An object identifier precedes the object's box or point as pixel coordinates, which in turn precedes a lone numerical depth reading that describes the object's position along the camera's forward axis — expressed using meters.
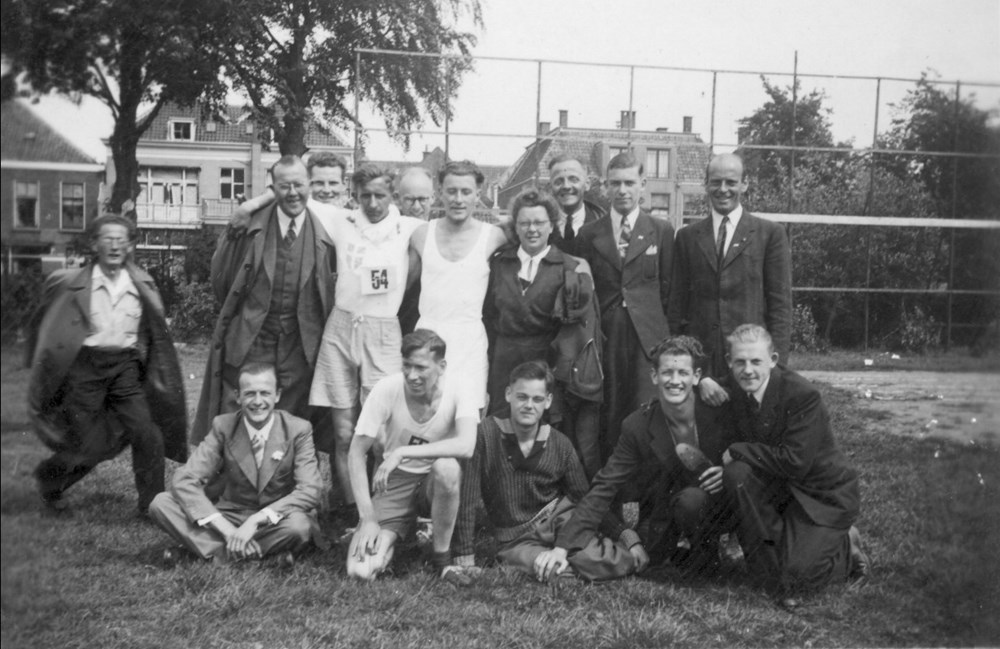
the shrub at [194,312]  3.68
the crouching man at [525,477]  3.72
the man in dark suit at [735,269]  3.93
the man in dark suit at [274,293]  3.88
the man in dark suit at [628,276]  4.07
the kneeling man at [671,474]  3.67
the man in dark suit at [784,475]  3.53
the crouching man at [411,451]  3.56
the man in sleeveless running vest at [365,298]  3.95
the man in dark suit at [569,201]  4.19
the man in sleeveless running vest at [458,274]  3.88
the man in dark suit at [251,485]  3.57
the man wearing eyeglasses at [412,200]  4.07
